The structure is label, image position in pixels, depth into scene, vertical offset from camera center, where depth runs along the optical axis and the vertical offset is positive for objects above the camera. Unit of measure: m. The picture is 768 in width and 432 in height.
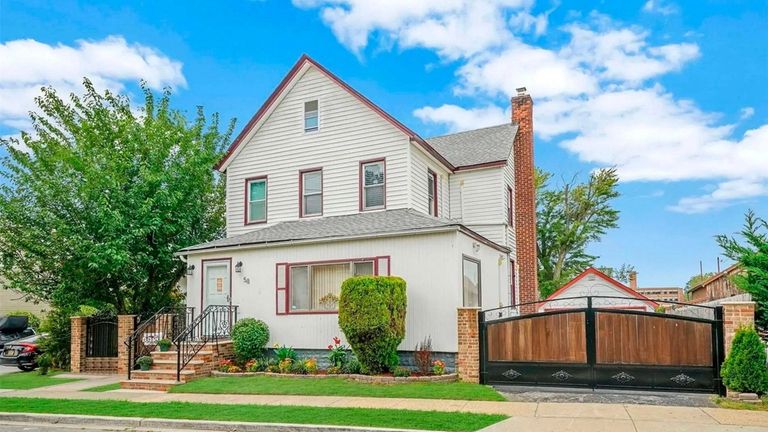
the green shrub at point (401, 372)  13.31 -2.03
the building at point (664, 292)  39.94 -0.92
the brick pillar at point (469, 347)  12.86 -1.43
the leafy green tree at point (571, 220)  39.66 +3.99
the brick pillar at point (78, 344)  17.91 -1.82
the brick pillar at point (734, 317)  10.92 -0.72
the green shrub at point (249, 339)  15.47 -1.49
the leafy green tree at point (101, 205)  18.03 +2.44
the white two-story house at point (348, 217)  14.65 +2.02
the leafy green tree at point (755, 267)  12.62 +0.24
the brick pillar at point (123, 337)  16.36 -1.50
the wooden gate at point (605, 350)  11.37 -1.40
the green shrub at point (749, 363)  10.44 -1.48
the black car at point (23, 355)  19.41 -2.30
